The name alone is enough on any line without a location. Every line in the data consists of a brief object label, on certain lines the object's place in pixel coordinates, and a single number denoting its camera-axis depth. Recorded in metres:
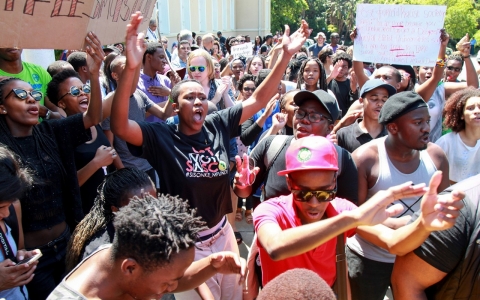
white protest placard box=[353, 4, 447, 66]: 4.16
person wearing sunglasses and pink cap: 1.62
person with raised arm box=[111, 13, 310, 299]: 2.52
